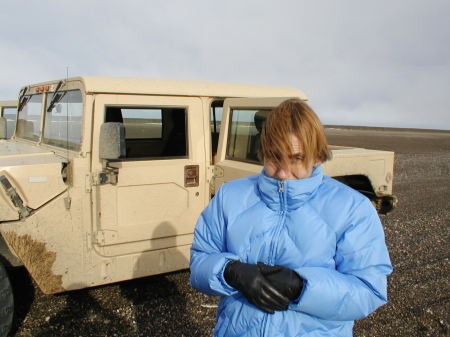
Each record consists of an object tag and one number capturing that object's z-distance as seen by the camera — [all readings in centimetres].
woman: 143
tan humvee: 326
